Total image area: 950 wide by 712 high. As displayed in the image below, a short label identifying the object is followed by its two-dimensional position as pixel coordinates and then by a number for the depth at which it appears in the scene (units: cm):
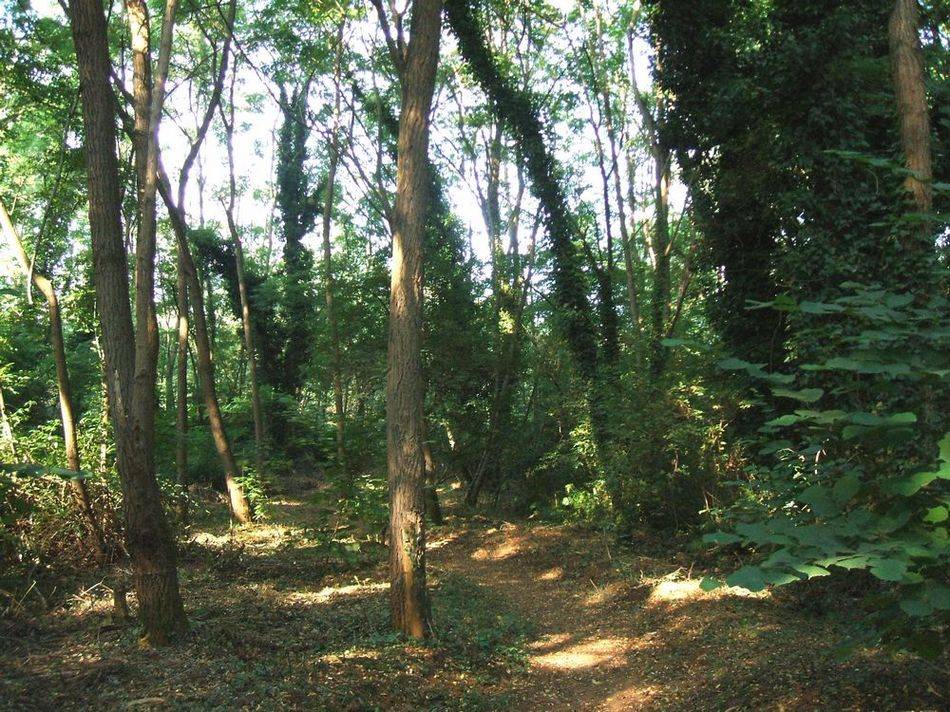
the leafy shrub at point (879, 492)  216
